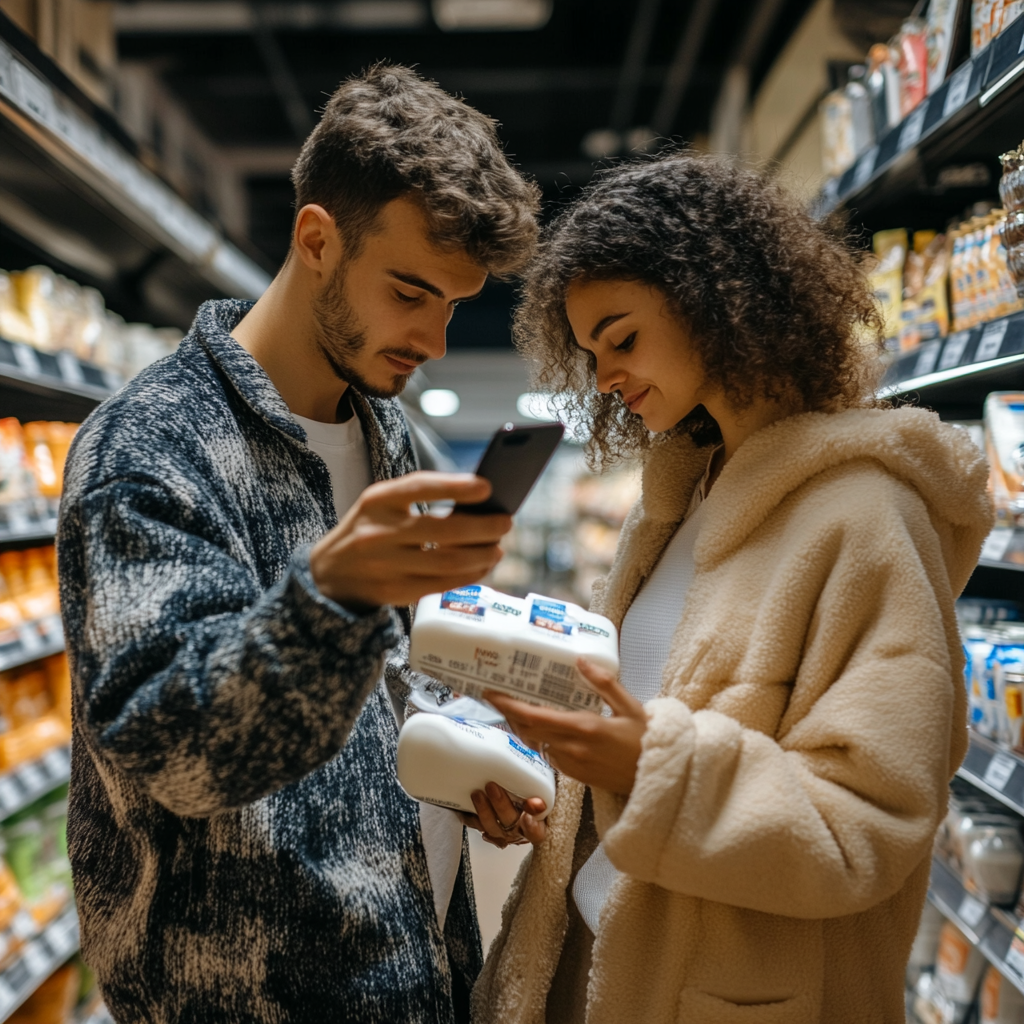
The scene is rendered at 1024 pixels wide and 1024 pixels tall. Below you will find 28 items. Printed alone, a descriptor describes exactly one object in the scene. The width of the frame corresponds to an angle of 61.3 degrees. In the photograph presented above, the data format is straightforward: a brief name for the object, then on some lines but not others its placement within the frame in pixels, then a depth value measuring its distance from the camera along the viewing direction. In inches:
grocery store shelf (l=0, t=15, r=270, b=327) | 69.2
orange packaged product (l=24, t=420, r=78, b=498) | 86.3
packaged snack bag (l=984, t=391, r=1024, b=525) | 63.2
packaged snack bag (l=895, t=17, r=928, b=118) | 72.6
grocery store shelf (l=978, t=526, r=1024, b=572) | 59.2
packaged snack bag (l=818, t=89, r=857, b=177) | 90.0
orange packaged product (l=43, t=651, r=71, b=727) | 91.5
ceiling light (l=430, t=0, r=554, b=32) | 151.1
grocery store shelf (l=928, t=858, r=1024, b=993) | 58.6
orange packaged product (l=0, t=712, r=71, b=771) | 79.5
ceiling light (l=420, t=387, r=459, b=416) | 364.9
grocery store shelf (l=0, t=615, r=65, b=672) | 77.5
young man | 29.8
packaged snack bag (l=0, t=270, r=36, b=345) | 82.6
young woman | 34.3
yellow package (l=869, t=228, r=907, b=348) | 79.5
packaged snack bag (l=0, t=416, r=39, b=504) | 79.0
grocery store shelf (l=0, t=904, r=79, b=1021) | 72.0
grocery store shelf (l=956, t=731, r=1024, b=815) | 57.4
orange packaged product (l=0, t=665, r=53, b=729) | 83.5
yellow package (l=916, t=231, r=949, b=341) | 70.7
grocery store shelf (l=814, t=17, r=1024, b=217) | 53.2
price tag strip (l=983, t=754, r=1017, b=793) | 58.8
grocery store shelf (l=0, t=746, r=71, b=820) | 75.4
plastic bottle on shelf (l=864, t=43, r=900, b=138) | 76.3
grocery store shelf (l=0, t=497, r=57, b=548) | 78.2
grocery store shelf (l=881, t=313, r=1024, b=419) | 55.2
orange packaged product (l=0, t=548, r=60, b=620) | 83.3
